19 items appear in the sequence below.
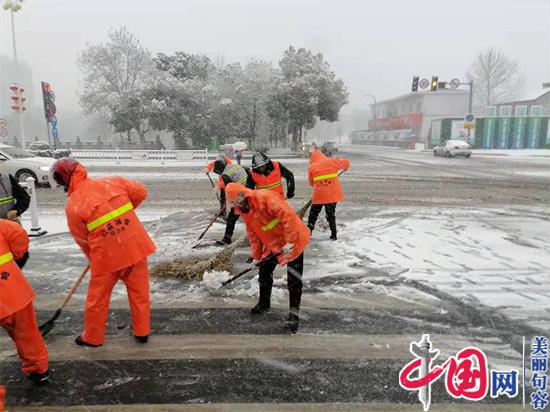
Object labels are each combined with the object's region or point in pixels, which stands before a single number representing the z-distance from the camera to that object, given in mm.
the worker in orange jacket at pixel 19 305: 2826
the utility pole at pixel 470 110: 34791
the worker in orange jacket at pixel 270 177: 5934
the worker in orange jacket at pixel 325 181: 6770
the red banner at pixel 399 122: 57719
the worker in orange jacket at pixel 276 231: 3627
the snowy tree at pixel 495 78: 61438
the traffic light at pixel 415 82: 32438
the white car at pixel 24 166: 13492
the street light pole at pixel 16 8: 18828
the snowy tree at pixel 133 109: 31516
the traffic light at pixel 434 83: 31330
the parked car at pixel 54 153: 23469
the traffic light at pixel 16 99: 18141
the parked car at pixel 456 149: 29781
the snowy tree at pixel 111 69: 36719
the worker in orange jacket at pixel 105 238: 3322
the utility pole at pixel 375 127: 67962
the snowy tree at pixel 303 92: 34219
